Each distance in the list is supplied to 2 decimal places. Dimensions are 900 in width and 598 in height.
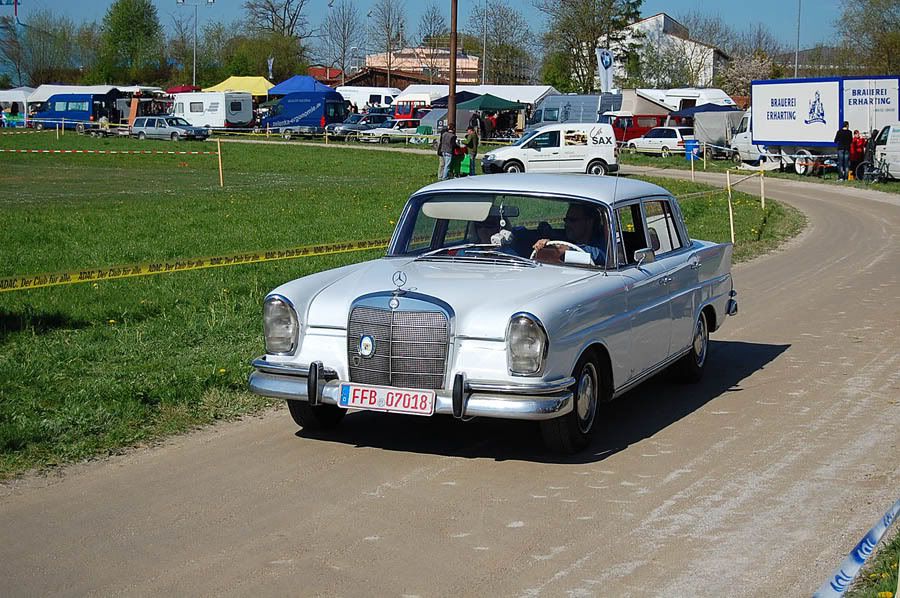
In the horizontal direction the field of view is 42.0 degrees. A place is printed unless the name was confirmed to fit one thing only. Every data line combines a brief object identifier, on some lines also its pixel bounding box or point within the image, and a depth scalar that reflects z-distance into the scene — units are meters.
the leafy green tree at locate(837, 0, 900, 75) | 69.06
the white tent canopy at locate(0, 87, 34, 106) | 91.44
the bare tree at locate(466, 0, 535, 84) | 108.19
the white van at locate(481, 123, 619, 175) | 37.06
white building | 95.81
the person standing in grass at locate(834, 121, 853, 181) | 38.19
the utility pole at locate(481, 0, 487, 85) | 99.75
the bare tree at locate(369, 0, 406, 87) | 122.19
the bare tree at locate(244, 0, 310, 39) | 119.62
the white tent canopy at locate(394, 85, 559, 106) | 69.69
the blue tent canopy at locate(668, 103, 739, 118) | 55.63
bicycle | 36.69
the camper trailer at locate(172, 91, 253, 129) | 70.38
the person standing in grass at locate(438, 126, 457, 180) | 31.03
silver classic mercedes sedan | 6.55
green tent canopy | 61.25
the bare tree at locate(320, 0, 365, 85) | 123.31
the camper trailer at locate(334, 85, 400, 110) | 84.62
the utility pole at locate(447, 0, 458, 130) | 35.90
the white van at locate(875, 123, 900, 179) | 36.31
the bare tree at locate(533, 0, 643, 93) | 84.94
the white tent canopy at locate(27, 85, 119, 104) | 81.88
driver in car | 7.74
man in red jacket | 38.41
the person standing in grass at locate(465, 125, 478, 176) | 31.44
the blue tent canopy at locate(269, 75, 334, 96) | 70.88
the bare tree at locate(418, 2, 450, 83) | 124.75
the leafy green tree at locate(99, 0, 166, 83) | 118.69
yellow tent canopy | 83.81
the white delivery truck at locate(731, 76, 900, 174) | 40.09
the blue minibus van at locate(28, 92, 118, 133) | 76.56
